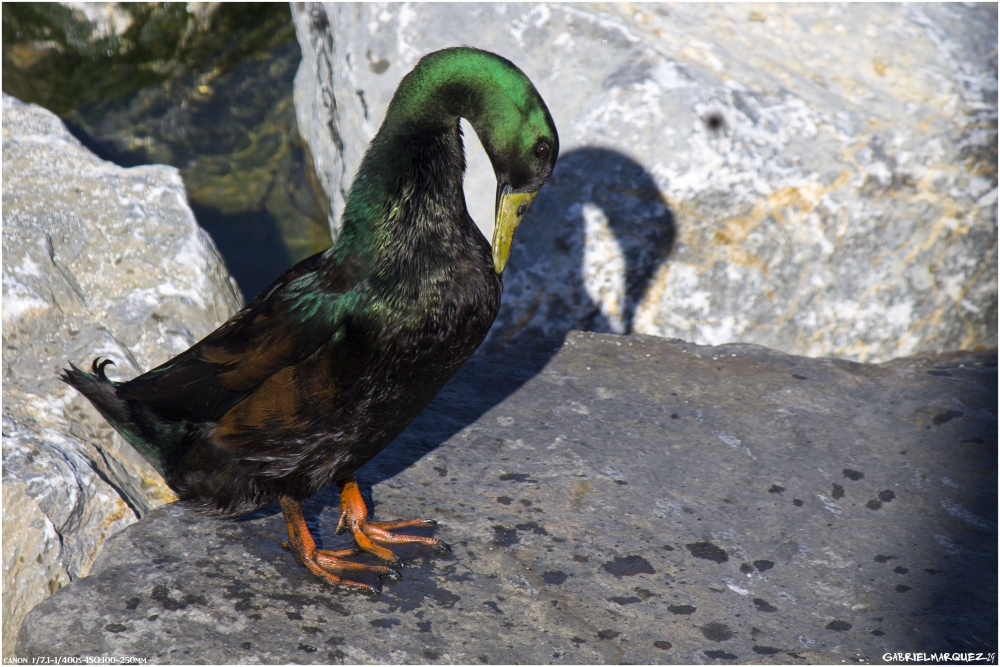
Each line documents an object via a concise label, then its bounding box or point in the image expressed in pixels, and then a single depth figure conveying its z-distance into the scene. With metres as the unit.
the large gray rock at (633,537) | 5.15
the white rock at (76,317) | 6.41
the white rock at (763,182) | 8.39
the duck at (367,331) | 5.31
